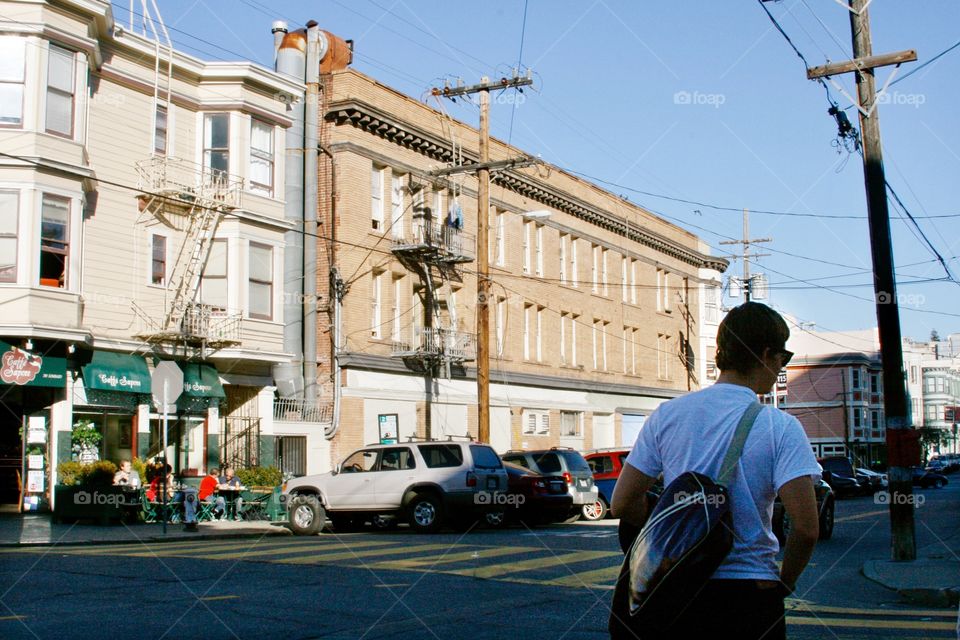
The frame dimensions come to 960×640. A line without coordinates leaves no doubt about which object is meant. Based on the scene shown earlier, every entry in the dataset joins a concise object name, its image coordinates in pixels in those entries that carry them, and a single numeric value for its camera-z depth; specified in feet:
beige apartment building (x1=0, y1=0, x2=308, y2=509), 75.20
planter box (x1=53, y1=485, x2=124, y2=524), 72.84
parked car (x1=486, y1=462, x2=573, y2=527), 77.15
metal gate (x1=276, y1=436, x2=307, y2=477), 101.81
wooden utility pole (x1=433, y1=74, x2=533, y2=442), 94.12
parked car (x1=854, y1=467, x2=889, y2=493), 158.61
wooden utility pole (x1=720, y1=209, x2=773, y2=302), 160.04
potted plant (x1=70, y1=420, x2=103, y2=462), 79.97
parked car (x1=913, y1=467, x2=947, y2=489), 195.57
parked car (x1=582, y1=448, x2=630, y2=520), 86.12
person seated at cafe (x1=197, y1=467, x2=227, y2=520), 78.88
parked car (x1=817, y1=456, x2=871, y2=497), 144.56
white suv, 71.31
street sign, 65.16
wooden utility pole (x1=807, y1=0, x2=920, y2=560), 48.32
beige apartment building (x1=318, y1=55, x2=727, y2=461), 108.68
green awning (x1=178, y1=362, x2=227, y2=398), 86.17
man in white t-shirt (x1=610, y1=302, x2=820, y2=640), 11.57
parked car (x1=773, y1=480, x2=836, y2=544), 60.31
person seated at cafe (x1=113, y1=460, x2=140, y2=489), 76.13
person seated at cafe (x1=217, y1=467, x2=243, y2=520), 80.53
